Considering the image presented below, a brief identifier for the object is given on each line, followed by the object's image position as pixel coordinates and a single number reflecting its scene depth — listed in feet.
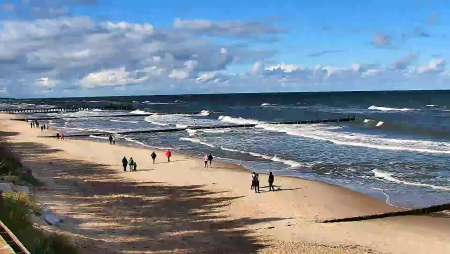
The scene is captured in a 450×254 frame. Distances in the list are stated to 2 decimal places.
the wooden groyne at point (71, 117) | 317.85
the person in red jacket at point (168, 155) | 125.86
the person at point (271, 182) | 88.69
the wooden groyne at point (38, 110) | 411.05
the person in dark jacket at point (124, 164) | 112.37
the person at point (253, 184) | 88.06
